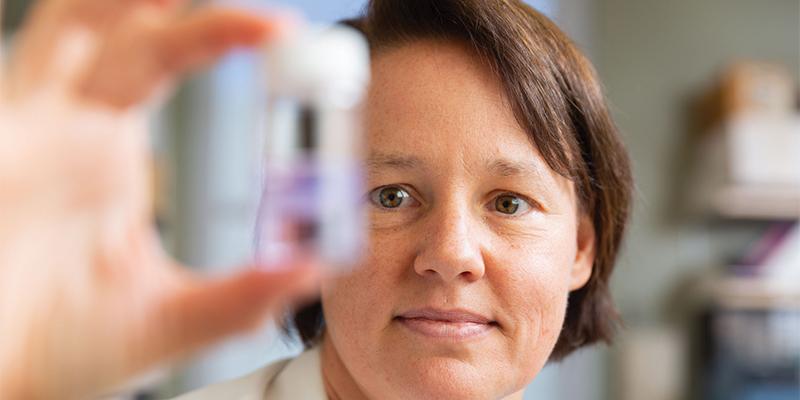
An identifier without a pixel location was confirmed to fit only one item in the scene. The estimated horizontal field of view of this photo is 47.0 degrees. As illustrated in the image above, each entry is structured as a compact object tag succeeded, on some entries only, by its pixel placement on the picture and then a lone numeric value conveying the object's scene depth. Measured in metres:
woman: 1.03
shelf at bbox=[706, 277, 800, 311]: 3.50
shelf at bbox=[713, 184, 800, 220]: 3.59
